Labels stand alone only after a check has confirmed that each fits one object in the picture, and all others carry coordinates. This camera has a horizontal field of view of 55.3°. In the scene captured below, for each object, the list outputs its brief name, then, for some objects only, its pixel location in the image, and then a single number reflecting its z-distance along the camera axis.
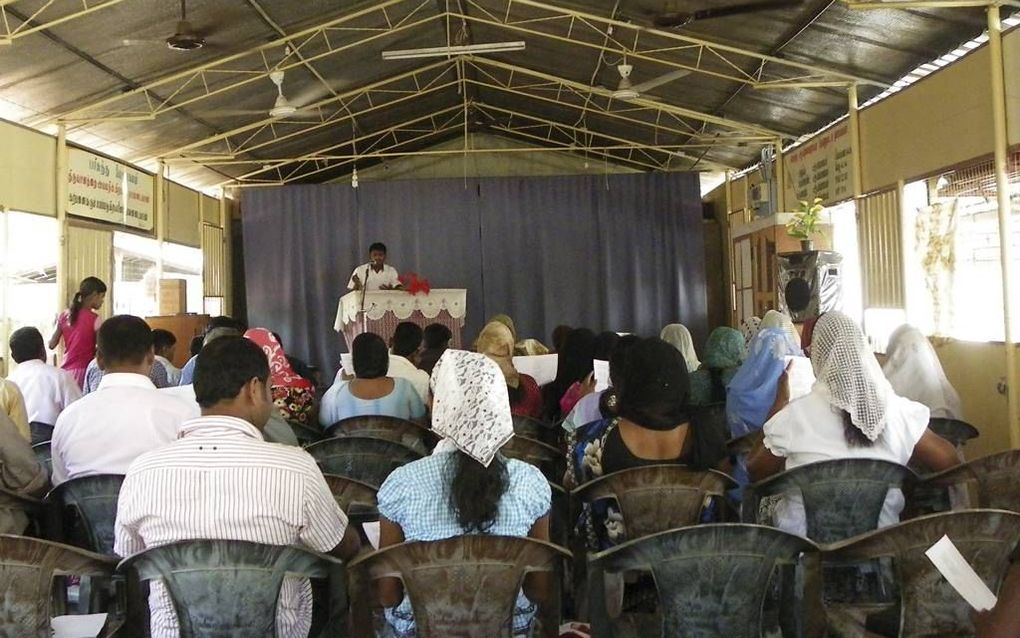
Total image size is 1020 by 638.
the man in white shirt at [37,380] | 4.62
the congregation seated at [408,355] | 5.05
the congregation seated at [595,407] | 3.46
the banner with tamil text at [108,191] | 9.41
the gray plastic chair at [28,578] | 2.03
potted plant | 8.65
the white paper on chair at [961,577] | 1.50
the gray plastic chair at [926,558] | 2.05
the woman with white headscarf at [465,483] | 2.21
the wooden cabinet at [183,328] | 10.01
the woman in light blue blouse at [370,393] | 4.28
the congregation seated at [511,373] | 4.87
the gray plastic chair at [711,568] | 1.98
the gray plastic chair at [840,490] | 2.78
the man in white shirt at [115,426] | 2.95
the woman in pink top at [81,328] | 6.84
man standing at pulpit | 10.32
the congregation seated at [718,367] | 4.95
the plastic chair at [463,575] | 1.95
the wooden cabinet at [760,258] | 9.48
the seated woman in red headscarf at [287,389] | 4.55
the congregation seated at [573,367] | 4.90
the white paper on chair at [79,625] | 2.30
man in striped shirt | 2.06
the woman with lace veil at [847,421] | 2.86
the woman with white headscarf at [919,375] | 4.51
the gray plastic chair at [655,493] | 2.68
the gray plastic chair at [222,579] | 1.94
